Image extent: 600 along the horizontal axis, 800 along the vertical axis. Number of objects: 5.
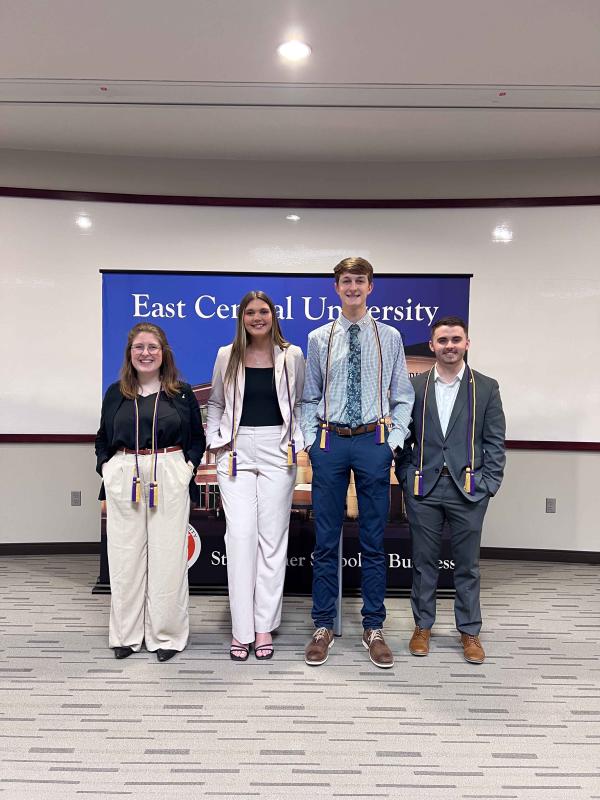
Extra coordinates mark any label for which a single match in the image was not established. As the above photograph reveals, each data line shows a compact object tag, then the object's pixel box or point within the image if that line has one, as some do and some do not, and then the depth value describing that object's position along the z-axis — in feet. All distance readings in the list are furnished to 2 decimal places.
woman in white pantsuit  10.09
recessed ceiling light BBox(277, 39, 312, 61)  10.47
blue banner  14.06
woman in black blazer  9.96
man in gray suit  9.93
